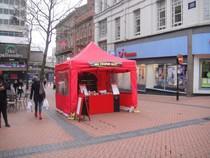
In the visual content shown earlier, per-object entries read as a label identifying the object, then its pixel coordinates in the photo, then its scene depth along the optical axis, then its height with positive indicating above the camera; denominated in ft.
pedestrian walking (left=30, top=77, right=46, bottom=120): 25.21 -2.22
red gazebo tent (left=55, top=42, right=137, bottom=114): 25.23 +0.45
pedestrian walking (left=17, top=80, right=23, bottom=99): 42.90 -3.48
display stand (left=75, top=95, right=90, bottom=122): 23.37 -4.02
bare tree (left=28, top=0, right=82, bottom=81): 49.34 +15.62
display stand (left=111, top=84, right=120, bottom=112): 28.05 -3.50
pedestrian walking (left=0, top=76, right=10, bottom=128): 21.10 -2.73
